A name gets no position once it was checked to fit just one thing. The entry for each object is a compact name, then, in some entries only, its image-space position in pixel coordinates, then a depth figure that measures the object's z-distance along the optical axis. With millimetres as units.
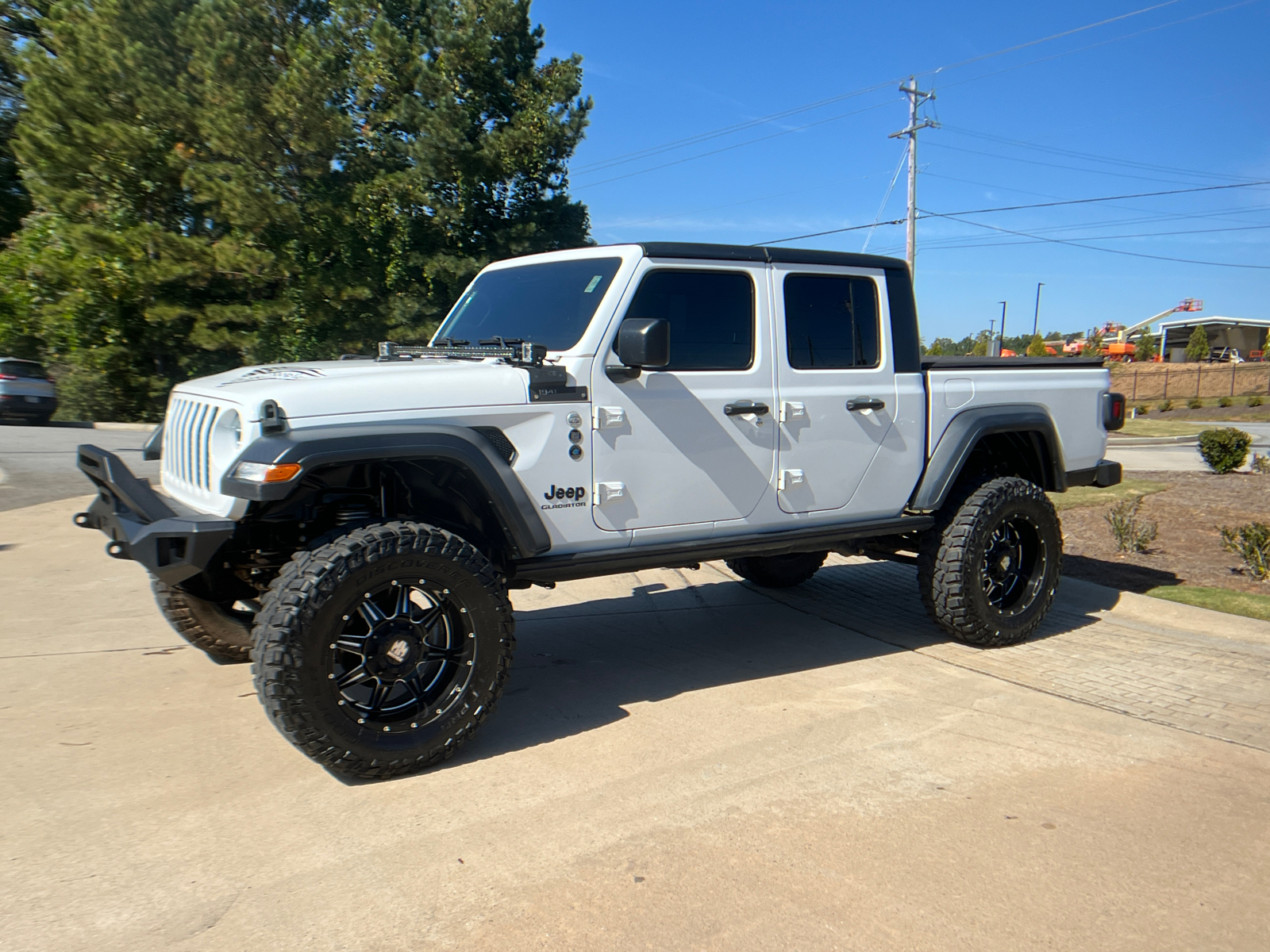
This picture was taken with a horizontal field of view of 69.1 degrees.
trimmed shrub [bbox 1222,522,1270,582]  7180
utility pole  30922
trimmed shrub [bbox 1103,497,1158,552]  8172
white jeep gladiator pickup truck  3473
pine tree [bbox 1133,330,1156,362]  67812
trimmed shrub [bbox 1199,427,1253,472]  14148
